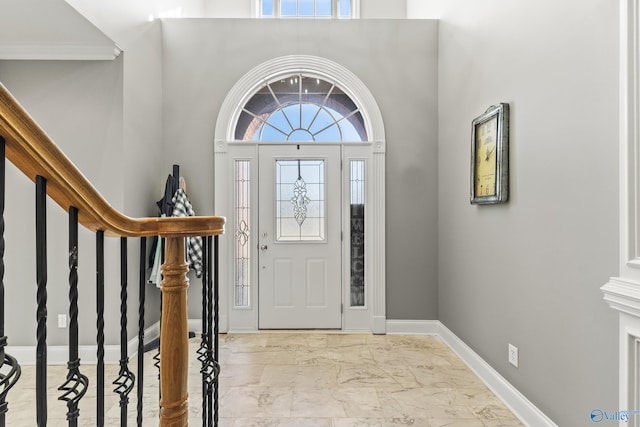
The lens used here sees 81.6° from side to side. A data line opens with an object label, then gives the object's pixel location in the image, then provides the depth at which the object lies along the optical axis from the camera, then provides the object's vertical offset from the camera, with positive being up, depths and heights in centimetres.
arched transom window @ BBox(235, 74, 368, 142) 375 +101
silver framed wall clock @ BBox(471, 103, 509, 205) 232 +38
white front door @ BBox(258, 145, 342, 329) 371 -24
